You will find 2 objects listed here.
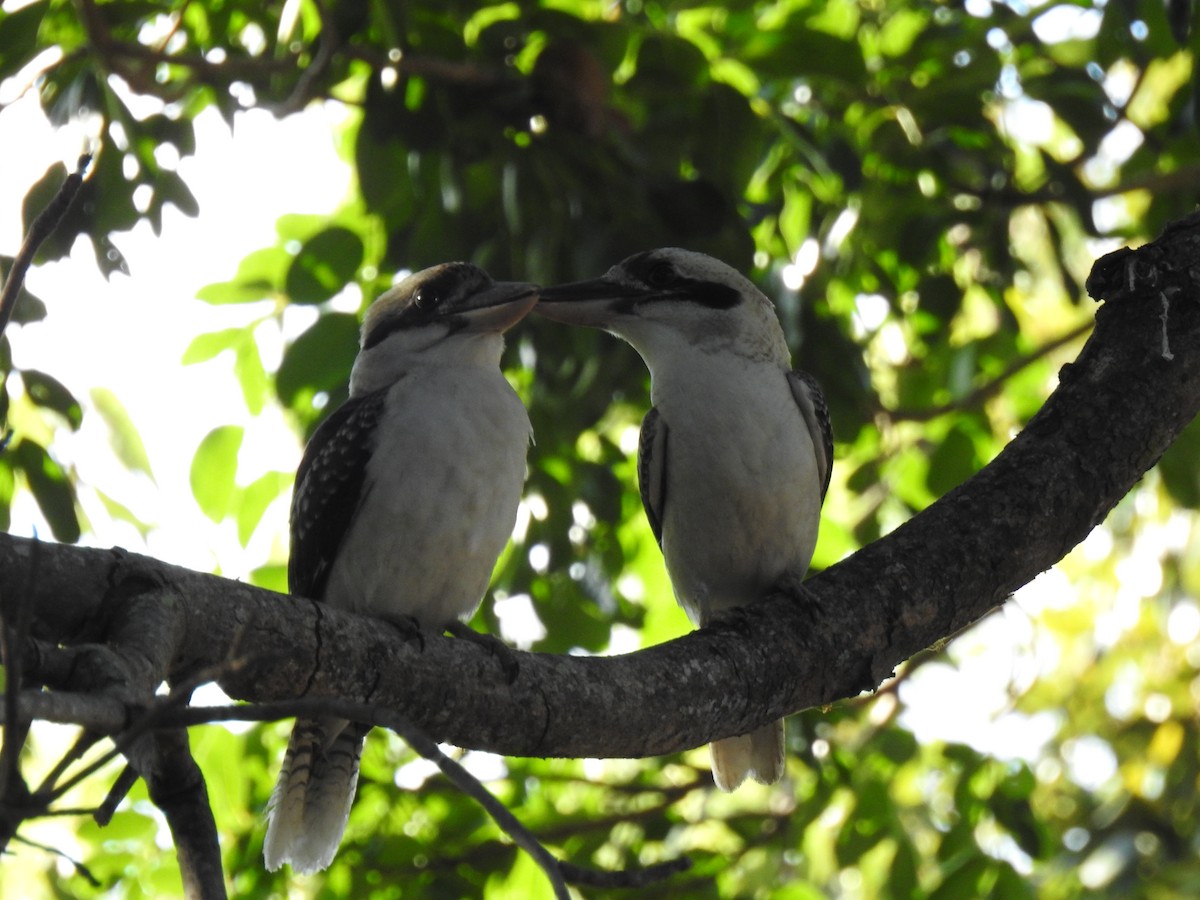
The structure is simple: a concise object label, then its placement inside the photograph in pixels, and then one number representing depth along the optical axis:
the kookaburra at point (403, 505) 7.02
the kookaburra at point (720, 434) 7.65
